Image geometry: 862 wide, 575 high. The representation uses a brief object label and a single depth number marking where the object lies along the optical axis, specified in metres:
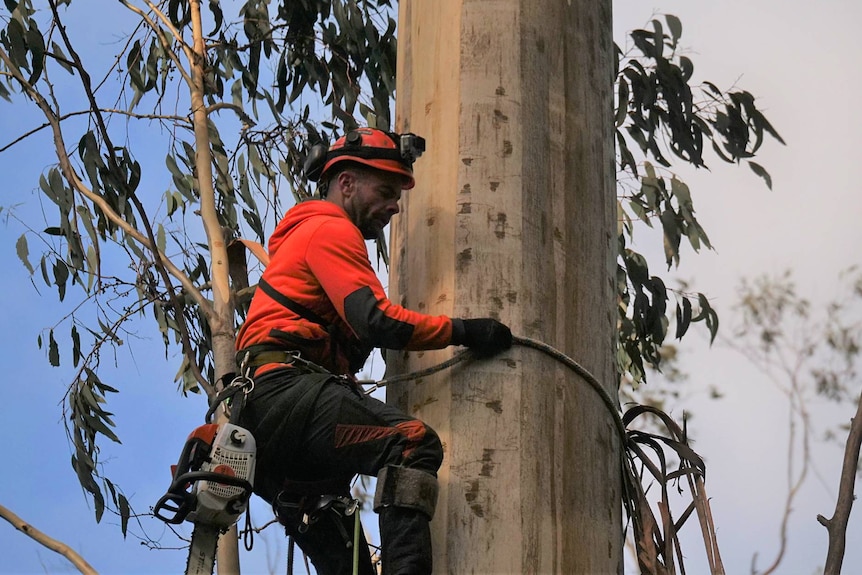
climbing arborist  5.63
